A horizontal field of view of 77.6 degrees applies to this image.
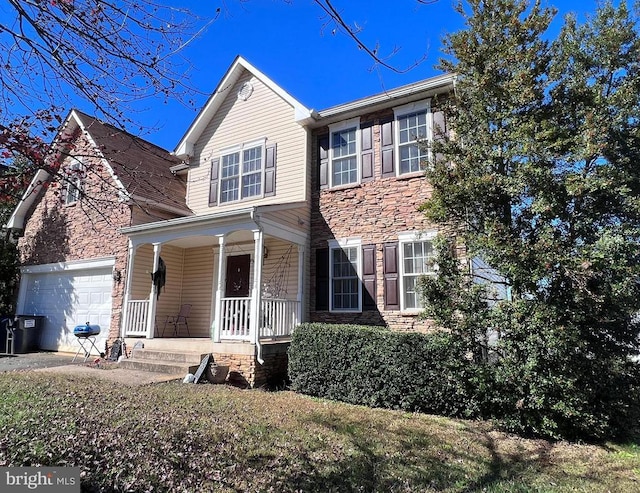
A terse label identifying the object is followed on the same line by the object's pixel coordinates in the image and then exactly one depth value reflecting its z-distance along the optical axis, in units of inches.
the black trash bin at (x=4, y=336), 506.3
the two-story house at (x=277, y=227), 370.0
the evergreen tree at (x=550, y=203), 216.2
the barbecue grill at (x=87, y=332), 435.5
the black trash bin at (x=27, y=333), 515.2
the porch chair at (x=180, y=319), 478.3
